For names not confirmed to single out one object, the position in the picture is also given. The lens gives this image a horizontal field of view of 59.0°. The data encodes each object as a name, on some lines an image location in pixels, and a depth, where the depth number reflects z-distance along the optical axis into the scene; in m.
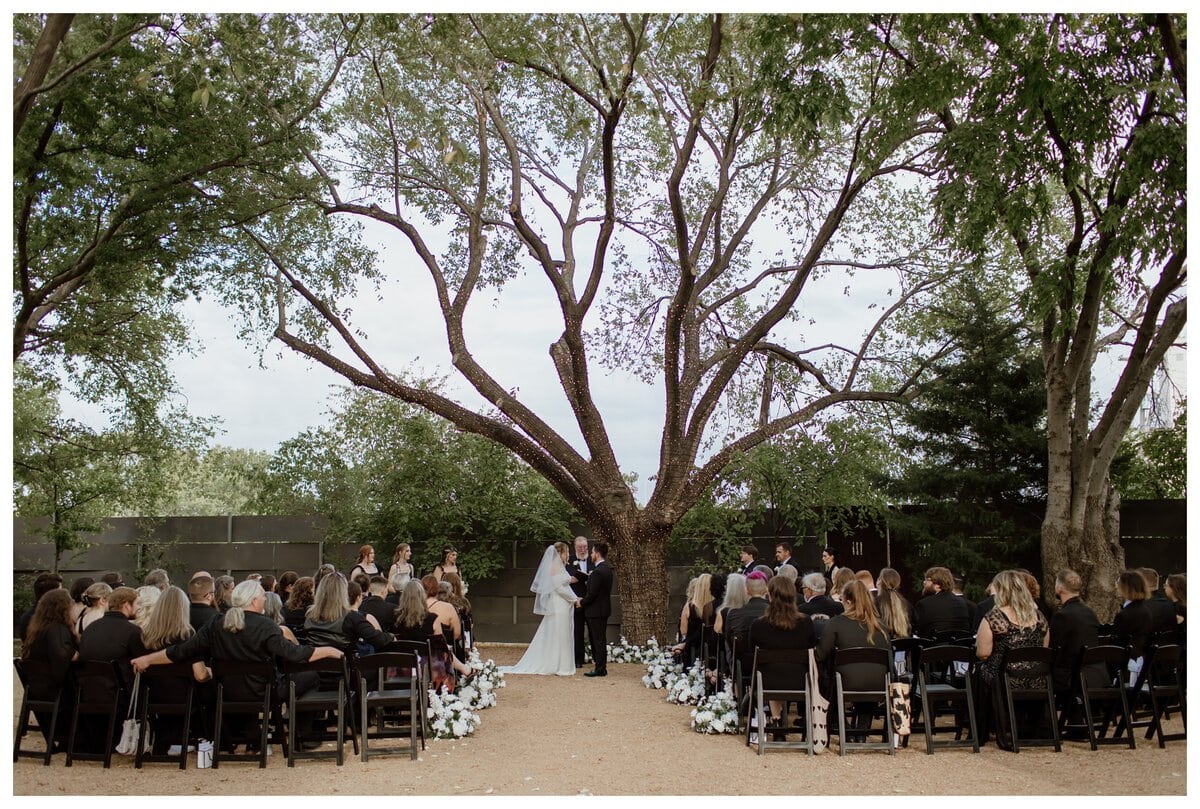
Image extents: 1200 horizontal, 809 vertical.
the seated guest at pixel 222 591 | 9.67
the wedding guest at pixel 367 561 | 12.81
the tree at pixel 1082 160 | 9.55
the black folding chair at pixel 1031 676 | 7.92
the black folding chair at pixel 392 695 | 7.71
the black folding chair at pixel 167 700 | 7.38
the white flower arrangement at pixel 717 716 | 8.81
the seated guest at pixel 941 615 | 9.24
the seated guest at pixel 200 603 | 8.28
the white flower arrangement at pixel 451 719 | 8.73
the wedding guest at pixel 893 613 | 8.59
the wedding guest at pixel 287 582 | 10.69
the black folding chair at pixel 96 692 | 7.43
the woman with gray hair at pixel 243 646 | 7.40
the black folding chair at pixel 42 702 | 7.47
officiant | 14.02
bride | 13.47
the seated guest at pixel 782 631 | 8.16
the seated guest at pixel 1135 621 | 8.84
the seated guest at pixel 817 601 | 9.48
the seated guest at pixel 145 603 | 8.09
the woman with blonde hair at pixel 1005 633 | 8.05
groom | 13.24
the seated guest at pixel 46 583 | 8.94
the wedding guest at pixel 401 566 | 13.08
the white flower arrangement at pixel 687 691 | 10.59
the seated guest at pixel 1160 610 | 8.99
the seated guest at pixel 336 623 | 8.09
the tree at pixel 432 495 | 17.19
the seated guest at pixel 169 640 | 7.56
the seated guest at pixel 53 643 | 7.47
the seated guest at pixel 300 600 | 9.35
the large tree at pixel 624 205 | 13.78
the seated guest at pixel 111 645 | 7.50
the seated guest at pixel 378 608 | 9.27
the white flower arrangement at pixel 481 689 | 10.10
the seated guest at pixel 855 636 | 8.03
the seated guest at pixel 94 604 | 8.23
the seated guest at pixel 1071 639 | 8.09
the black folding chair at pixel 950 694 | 8.00
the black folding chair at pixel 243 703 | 7.36
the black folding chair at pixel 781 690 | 7.98
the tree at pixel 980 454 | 15.85
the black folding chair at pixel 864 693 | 7.86
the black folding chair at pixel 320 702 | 7.52
